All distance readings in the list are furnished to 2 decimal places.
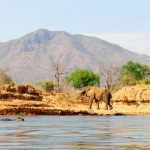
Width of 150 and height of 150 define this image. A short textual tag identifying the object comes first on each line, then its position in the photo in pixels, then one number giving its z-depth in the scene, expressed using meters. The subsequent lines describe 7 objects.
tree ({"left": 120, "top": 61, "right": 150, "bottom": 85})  126.90
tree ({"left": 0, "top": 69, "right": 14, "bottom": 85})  82.69
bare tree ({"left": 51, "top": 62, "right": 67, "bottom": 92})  92.34
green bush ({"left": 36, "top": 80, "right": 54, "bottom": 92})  116.85
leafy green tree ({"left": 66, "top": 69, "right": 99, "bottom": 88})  122.70
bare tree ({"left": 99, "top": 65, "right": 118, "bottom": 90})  102.96
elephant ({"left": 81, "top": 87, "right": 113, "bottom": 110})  60.06
